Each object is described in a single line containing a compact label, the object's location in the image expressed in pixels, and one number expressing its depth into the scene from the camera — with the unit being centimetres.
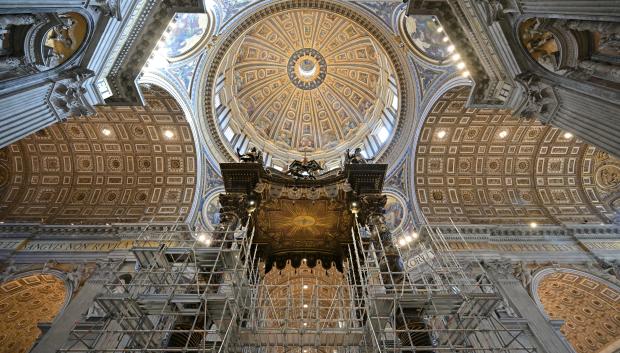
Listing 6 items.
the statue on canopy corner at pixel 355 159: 1067
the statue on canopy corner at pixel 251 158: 1051
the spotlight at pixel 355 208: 996
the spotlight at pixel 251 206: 981
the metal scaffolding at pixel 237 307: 626
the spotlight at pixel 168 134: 1473
